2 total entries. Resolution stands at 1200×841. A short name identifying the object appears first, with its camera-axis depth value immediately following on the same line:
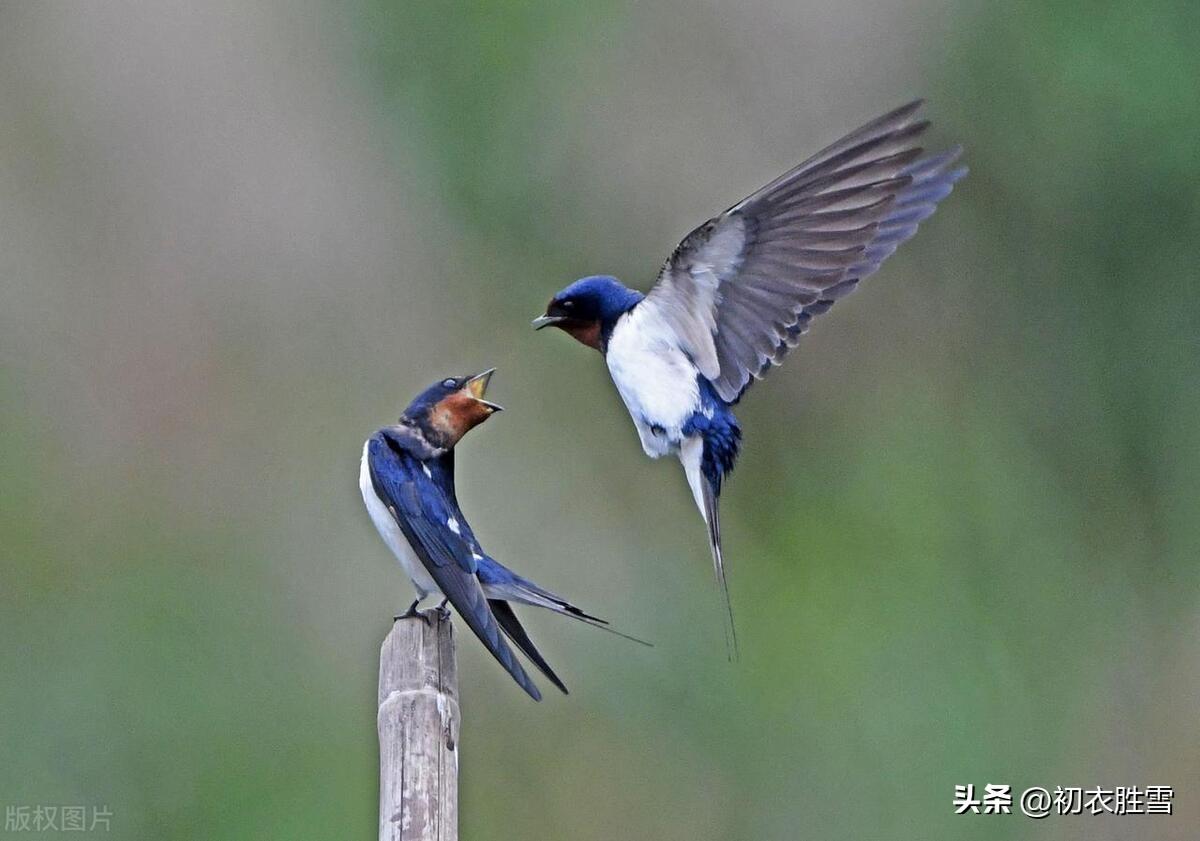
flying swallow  6.23
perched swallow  5.61
